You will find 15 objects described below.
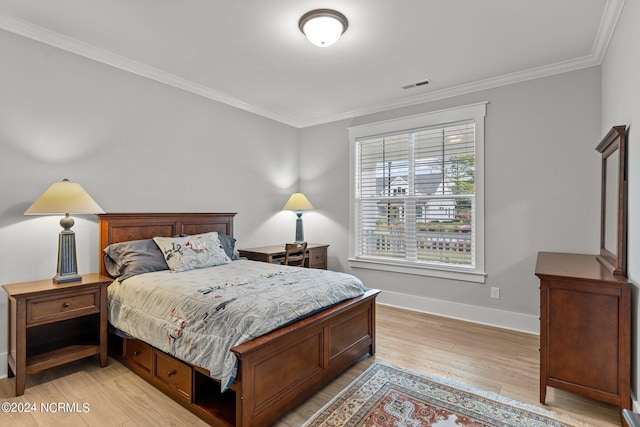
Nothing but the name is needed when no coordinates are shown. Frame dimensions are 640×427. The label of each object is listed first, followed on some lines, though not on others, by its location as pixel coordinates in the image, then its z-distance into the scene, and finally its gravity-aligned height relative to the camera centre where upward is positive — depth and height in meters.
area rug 1.95 -1.22
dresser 1.94 -0.73
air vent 3.57 +1.43
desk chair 4.00 -0.52
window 3.72 +0.24
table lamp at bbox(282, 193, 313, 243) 4.63 +0.10
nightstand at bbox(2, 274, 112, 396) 2.24 -0.83
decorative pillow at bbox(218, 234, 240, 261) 3.64 -0.36
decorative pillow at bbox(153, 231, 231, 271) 2.98 -0.37
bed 1.80 -1.00
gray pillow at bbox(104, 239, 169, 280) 2.82 -0.41
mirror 2.12 +0.09
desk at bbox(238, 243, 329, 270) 3.98 -0.52
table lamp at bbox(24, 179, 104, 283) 2.42 +0.02
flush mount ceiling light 2.35 +1.38
